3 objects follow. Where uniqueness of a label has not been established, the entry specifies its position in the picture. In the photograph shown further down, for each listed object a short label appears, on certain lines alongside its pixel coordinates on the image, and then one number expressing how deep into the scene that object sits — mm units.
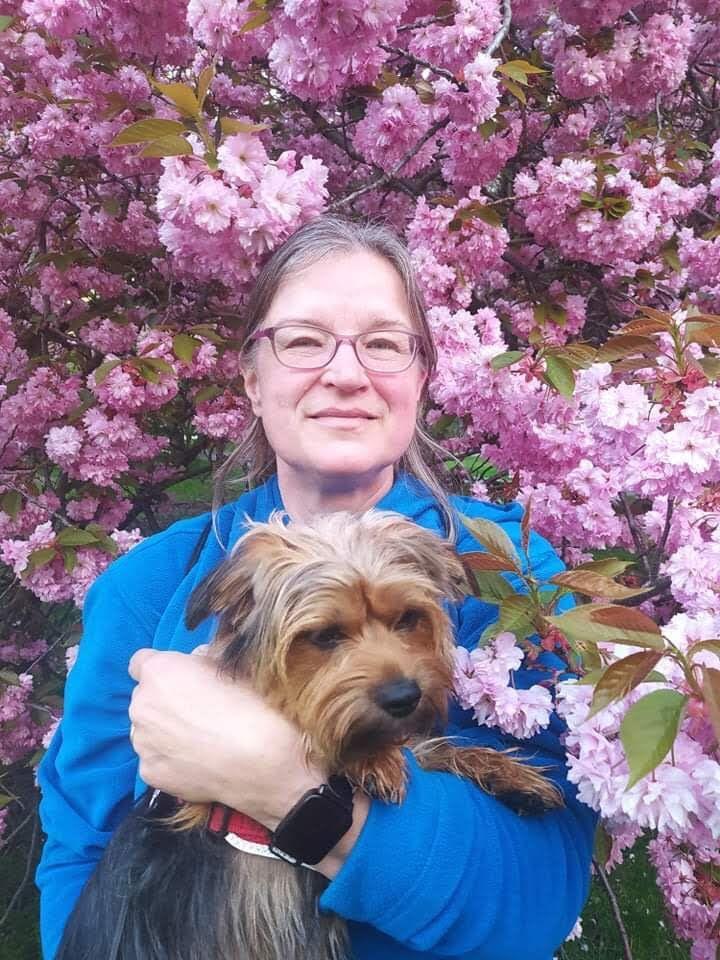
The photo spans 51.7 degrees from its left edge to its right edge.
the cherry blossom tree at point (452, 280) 450
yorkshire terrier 509
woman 440
